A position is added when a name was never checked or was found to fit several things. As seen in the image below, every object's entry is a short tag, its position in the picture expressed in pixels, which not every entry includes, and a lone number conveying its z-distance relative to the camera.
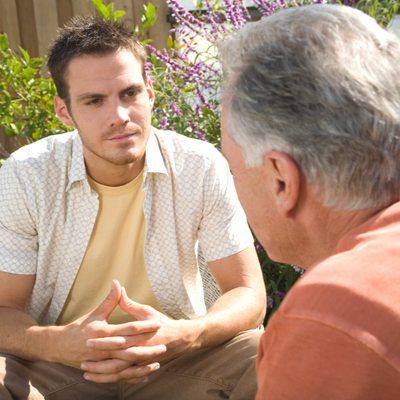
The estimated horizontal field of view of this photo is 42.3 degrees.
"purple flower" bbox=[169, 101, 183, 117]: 2.56
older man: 0.73
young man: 1.88
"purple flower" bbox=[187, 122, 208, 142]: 2.41
